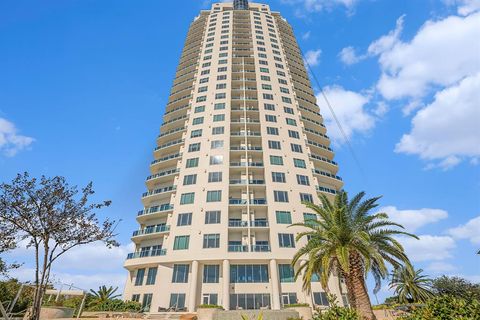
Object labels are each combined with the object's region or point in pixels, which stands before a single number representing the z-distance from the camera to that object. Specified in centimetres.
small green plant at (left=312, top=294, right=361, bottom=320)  1377
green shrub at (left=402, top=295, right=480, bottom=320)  1338
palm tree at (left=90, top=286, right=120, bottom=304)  4001
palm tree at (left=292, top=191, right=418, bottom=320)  2242
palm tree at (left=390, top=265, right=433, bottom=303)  4669
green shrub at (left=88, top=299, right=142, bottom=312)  3406
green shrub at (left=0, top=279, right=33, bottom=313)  3273
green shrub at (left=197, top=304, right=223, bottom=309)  3060
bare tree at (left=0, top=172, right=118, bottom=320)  1823
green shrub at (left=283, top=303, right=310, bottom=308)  3172
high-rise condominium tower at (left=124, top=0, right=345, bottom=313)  3747
